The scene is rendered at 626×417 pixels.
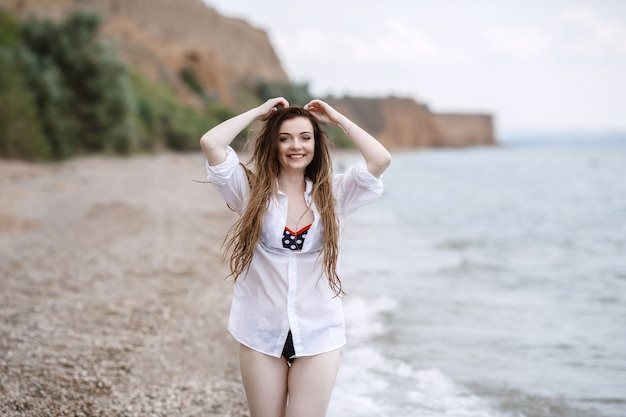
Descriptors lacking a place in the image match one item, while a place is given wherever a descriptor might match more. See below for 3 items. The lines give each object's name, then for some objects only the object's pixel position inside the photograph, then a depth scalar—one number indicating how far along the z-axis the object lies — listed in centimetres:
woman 297
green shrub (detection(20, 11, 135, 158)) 2350
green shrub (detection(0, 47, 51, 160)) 2066
